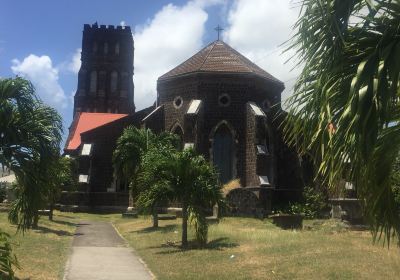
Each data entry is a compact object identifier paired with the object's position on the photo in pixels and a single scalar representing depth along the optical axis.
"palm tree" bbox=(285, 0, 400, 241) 4.28
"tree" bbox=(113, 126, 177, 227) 25.31
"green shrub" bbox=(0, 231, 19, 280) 5.23
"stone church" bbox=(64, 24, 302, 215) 30.12
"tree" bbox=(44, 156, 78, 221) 25.14
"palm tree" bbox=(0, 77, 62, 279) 8.59
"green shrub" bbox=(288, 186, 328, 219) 28.80
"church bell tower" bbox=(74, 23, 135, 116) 56.19
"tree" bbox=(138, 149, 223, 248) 17.62
